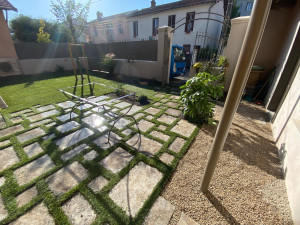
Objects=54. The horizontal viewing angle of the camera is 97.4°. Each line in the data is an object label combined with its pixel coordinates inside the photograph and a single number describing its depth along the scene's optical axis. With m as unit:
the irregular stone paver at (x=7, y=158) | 2.06
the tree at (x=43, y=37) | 11.37
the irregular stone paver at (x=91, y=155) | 2.21
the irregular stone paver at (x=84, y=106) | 4.03
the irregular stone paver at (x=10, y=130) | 2.79
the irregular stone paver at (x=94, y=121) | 3.17
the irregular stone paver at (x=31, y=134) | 2.65
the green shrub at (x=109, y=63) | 8.23
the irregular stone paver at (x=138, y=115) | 3.55
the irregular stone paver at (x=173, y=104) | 4.36
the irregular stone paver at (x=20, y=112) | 3.60
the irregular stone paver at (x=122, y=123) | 3.10
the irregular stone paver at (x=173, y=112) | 3.76
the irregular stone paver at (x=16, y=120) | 3.26
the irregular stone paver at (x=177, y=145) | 2.43
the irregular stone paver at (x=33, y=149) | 2.29
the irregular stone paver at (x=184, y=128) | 2.90
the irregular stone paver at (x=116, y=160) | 2.04
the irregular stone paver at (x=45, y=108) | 3.85
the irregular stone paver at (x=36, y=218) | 1.39
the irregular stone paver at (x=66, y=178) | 1.73
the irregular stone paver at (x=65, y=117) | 3.39
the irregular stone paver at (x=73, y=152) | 2.22
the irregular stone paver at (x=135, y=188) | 1.55
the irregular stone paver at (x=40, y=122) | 3.13
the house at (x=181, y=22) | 11.09
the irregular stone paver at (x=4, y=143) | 2.48
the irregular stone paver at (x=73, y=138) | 2.52
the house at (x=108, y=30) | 16.68
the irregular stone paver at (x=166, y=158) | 2.16
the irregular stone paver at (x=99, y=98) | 4.71
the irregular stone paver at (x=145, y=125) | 3.05
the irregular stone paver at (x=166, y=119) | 3.38
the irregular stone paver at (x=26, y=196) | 1.57
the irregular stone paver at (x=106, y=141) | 2.51
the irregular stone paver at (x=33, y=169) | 1.86
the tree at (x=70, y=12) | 9.53
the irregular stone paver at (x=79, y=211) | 1.41
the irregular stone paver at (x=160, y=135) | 2.72
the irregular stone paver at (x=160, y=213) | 1.41
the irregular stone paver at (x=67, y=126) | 2.97
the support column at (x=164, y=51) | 5.86
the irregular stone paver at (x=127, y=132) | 2.86
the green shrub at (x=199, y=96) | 2.93
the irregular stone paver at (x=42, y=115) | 3.37
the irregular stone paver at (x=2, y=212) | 1.43
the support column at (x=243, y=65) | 0.94
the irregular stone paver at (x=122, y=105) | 4.24
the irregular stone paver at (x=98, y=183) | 1.73
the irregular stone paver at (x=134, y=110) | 3.82
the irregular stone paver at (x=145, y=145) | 2.40
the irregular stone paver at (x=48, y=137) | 2.65
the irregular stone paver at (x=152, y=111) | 3.85
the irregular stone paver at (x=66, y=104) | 4.18
